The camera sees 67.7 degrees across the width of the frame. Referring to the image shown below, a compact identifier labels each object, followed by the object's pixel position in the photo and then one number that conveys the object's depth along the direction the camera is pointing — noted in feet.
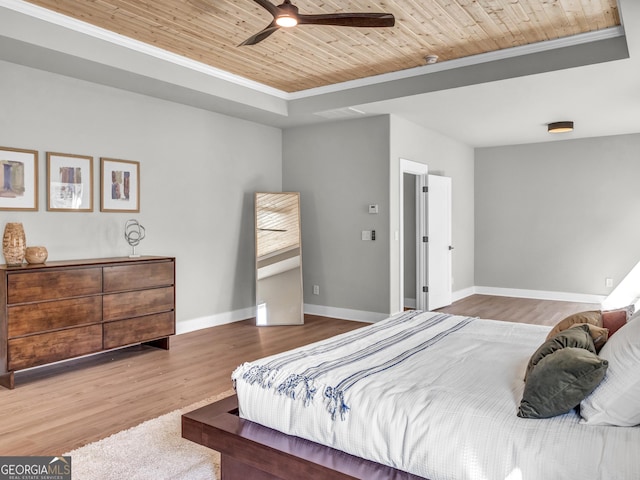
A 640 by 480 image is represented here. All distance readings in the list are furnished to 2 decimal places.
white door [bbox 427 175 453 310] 21.27
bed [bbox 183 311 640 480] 5.03
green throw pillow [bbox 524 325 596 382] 6.31
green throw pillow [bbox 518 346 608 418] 5.37
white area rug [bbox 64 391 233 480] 7.57
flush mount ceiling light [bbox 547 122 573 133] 20.24
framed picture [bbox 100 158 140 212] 15.20
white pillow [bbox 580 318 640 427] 5.18
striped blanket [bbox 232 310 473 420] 6.48
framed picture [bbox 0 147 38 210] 12.90
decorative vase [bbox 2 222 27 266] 12.17
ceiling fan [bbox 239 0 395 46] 9.77
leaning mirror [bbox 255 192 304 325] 19.33
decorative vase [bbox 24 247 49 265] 12.52
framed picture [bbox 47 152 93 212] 13.87
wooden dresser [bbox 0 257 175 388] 11.66
